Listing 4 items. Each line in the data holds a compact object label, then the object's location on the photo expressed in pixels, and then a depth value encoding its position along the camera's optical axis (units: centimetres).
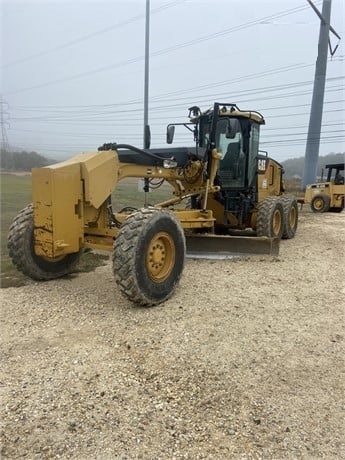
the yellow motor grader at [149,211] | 455
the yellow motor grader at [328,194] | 1819
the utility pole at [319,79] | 2586
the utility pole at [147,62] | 1617
